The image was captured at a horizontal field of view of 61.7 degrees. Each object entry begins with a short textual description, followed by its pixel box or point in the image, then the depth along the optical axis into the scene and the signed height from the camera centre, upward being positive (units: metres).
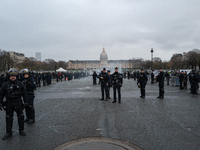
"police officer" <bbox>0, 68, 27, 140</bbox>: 4.71 -0.75
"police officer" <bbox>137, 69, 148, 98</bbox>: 11.00 -0.68
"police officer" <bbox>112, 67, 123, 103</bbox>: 9.54 -0.51
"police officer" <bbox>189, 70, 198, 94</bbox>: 12.67 -0.87
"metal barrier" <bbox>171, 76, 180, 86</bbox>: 19.02 -1.26
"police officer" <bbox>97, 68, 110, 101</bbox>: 10.40 -0.47
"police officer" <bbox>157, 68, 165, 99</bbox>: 10.81 -0.88
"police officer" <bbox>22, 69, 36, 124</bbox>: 5.98 -0.84
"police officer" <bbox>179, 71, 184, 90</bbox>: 15.90 -0.83
